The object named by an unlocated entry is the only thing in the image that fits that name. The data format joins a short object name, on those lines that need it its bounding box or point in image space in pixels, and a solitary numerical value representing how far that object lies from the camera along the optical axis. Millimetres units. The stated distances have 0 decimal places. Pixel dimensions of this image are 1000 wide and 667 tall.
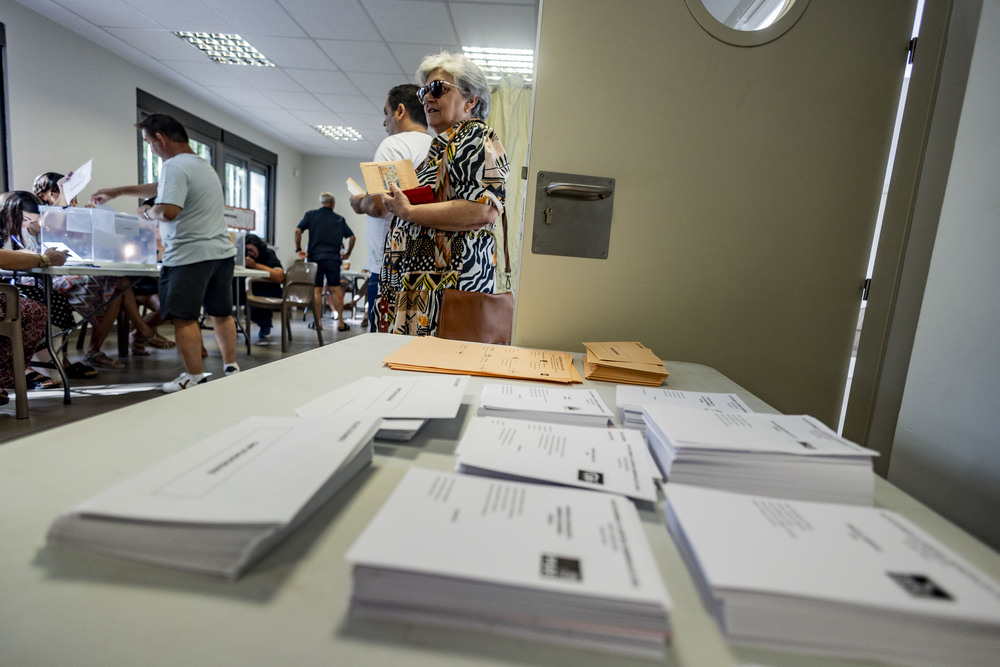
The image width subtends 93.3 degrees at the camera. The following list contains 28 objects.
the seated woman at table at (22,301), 2162
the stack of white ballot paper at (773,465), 495
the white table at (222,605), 272
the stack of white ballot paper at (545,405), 688
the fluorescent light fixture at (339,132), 7084
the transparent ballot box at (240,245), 4367
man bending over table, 2350
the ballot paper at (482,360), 950
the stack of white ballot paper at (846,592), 291
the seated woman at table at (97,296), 2975
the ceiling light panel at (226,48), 4352
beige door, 1258
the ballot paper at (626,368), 982
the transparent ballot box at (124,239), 2874
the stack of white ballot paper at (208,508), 334
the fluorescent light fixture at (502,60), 4246
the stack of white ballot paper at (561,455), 472
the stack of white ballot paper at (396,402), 610
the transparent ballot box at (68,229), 2674
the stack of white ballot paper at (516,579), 290
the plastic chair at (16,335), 2139
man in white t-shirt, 1996
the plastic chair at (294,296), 4277
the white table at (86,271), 2308
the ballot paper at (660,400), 725
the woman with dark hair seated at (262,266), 4879
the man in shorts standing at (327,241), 5238
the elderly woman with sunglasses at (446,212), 1383
